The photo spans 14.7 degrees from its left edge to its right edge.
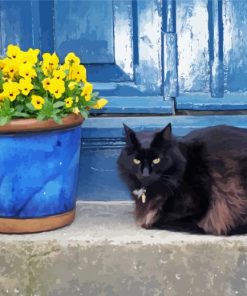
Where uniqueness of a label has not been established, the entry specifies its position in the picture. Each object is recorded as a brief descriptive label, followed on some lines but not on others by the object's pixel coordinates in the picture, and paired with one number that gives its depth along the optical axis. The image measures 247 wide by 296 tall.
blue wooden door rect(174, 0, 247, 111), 4.53
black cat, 3.97
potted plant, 3.97
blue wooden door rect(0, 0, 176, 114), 4.56
